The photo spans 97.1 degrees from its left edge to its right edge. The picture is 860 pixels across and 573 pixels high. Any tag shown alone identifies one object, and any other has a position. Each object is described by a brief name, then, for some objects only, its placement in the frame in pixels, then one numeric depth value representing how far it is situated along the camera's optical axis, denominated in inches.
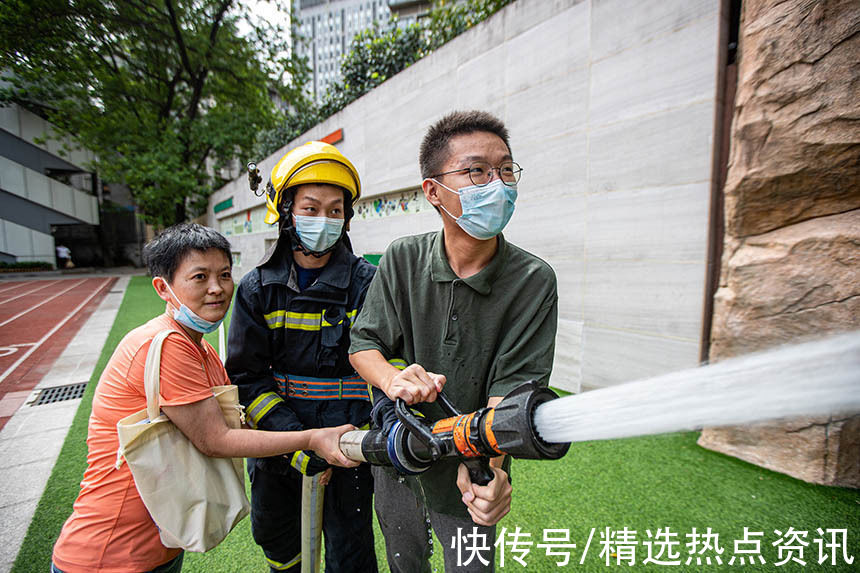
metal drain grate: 195.5
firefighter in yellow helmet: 70.5
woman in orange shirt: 53.7
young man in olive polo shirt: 58.9
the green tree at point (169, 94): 603.8
